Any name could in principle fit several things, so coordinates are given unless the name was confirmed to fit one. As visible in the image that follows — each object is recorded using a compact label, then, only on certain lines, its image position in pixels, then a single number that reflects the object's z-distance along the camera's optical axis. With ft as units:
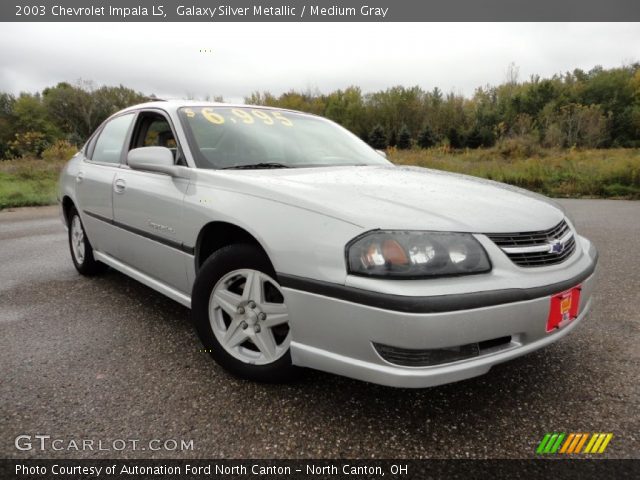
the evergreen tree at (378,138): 141.38
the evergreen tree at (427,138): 141.28
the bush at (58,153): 68.73
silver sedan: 5.18
